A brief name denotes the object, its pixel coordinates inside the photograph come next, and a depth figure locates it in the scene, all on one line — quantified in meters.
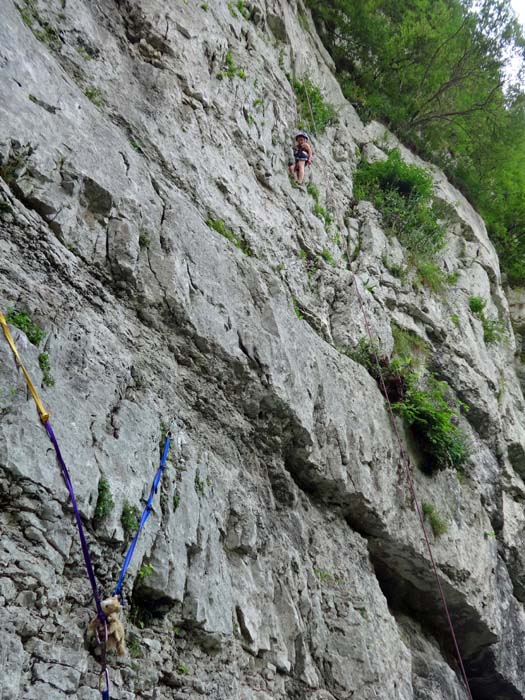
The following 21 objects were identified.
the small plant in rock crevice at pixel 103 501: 4.02
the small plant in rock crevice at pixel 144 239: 5.60
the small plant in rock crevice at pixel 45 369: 4.03
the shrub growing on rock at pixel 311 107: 11.31
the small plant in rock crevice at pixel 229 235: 6.94
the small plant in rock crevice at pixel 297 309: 7.82
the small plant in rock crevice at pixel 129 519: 4.18
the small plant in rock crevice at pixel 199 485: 5.07
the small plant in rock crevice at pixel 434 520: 7.91
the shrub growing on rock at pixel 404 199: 11.87
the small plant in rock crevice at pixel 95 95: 6.24
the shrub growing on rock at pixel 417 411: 8.53
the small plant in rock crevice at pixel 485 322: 12.67
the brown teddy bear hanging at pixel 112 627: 3.67
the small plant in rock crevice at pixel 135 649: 3.94
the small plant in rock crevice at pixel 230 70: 8.84
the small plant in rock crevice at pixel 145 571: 4.21
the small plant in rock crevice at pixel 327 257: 9.31
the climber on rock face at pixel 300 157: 9.78
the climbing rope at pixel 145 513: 3.98
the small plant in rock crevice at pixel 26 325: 4.01
